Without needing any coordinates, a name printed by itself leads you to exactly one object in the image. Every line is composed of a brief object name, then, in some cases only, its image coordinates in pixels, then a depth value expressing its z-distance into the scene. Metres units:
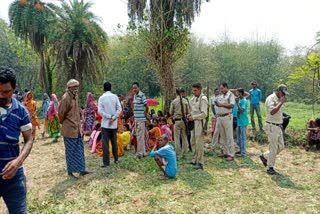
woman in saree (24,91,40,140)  9.25
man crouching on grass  5.61
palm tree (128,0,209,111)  9.85
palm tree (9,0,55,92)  18.28
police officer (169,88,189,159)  6.82
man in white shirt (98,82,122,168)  6.32
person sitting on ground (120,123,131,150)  7.79
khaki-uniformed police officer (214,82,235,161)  6.84
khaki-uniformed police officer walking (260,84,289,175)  5.75
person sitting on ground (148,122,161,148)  7.98
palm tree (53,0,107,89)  16.75
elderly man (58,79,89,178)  5.56
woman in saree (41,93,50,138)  12.37
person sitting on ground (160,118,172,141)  8.17
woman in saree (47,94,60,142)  9.50
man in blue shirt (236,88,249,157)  7.34
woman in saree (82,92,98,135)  9.21
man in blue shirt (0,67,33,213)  2.44
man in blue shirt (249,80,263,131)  10.04
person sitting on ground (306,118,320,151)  8.02
